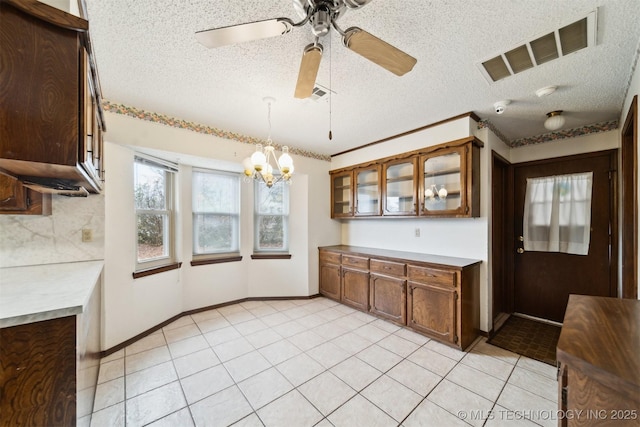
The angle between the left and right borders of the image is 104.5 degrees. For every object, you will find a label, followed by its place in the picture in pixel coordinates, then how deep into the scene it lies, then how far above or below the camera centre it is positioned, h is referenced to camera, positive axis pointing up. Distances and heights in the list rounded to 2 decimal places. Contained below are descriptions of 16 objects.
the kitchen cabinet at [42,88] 1.07 +0.57
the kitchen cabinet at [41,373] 1.04 -0.71
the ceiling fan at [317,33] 1.12 +0.84
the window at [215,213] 3.54 +0.00
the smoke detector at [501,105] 2.38 +1.04
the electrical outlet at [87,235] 2.31 -0.20
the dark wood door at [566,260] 2.88 -0.62
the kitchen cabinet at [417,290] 2.54 -0.93
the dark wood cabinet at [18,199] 1.61 +0.10
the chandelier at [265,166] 2.36 +0.47
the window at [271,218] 4.03 -0.09
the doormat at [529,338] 2.45 -1.42
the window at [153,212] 2.88 +0.01
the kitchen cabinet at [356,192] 3.71 +0.32
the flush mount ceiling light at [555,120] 2.57 +0.95
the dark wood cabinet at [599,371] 0.71 -0.49
